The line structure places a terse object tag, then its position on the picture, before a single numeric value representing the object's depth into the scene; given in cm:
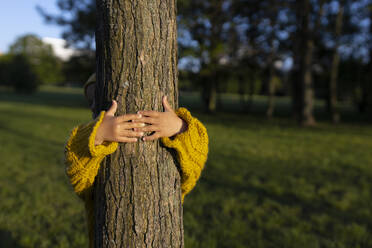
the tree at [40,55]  6118
